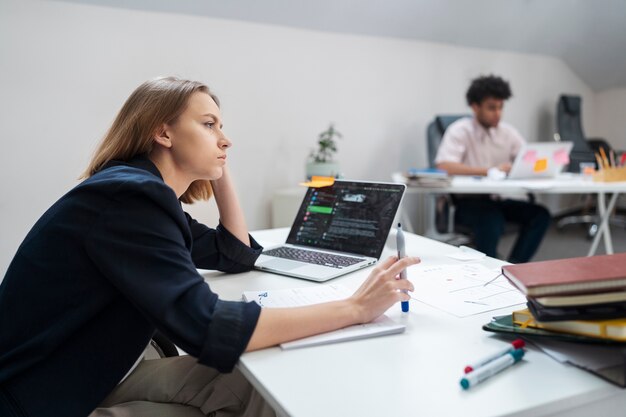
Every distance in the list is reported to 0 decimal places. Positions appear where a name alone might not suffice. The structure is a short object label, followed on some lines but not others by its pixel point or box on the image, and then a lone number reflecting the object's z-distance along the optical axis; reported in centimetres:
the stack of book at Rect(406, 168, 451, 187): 277
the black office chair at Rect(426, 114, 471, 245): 356
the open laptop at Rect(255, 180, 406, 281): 139
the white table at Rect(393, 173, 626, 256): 266
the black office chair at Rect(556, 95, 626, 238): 503
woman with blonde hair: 83
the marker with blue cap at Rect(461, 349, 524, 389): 72
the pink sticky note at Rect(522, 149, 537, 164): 288
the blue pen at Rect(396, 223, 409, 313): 103
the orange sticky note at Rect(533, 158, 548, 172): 293
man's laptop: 288
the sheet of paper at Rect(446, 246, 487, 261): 146
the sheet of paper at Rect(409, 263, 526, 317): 105
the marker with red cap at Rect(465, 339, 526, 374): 75
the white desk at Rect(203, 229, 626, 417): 68
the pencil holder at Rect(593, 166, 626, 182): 281
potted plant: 358
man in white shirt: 320
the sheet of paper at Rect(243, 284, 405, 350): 89
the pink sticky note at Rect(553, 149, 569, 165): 292
